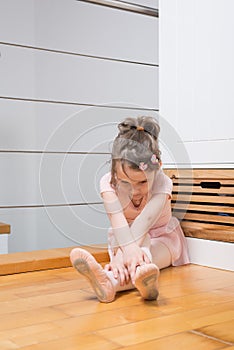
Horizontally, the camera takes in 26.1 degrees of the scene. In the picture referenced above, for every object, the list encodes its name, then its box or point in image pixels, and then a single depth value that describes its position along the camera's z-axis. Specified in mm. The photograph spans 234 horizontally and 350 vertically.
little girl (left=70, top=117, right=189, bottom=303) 963
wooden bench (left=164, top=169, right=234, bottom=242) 1298
